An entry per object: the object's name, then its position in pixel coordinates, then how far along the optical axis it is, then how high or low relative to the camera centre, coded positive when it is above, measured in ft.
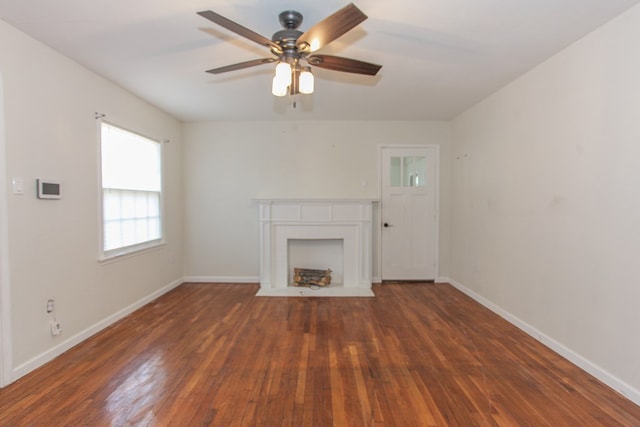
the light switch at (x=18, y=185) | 7.22 +0.45
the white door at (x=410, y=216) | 15.78 -0.59
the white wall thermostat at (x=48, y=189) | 7.82 +0.40
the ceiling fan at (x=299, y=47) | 5.18 +3.14
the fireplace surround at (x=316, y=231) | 14.53 -1.28
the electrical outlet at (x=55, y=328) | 8.17 -3.33
